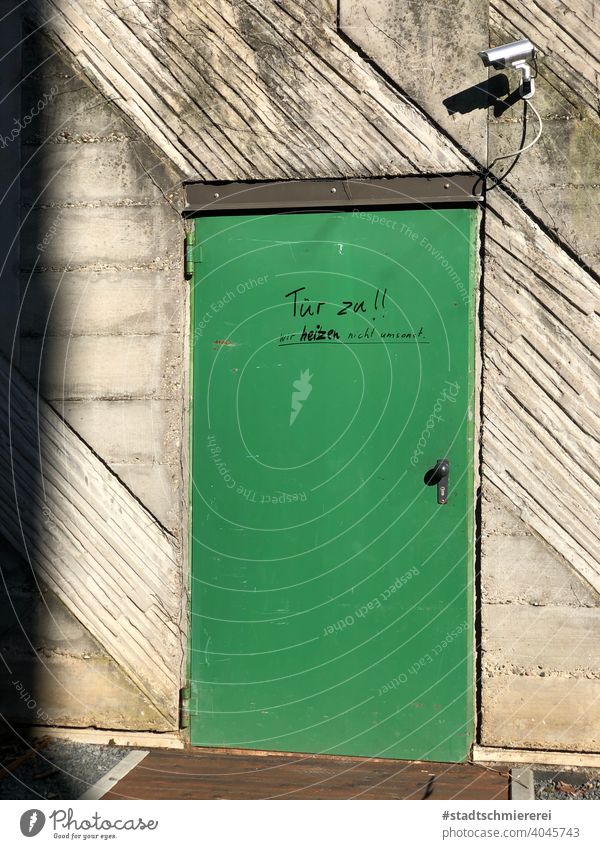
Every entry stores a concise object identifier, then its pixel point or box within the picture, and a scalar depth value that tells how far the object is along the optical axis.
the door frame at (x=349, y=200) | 4.50
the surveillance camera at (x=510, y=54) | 4.27
